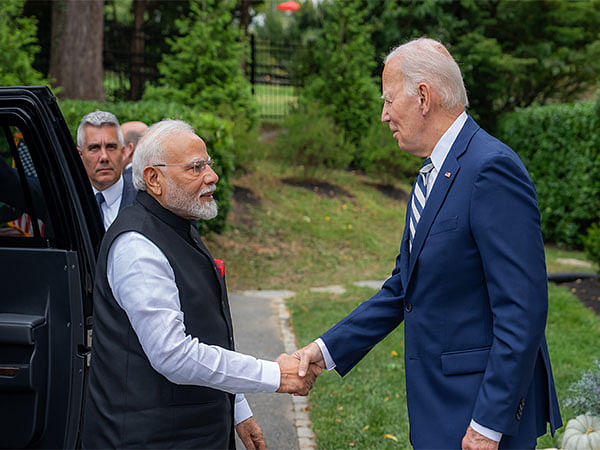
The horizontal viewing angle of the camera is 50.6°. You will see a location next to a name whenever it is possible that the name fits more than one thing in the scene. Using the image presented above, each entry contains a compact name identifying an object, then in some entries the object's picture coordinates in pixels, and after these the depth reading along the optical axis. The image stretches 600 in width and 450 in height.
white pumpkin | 3.75
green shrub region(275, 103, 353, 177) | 14.20
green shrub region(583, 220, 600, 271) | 8.91
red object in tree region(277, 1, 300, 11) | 24.51
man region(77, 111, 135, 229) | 4.48
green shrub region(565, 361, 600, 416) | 4.12
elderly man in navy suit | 2.15
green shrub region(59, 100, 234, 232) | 9.12
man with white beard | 2.20
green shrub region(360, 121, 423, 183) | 15.34
